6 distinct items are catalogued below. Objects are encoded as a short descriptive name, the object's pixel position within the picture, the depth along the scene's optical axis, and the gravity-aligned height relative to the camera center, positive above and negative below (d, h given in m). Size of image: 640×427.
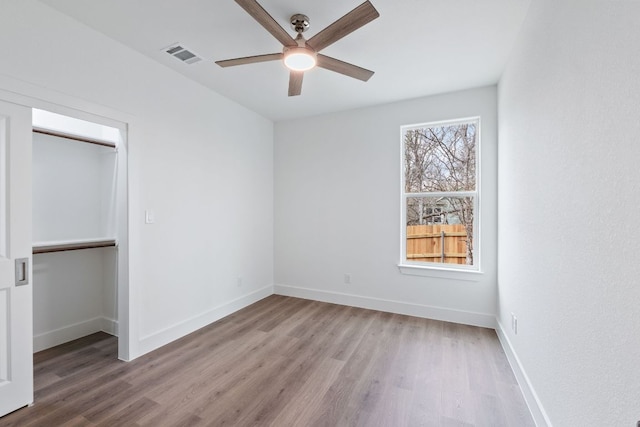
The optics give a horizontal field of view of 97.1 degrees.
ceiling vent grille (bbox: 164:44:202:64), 2.47 +1.43
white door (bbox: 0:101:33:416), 1.82 -0.33
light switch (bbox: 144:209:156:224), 2.66 -0.05
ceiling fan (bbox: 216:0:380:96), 1.66 +1.17
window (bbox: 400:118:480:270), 3.41 +0.24
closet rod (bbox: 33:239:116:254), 2.49 -0.34
